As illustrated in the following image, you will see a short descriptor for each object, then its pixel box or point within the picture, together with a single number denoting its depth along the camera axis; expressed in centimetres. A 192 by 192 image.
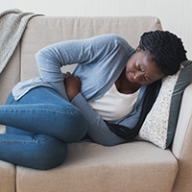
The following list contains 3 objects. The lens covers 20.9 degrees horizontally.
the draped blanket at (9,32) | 293
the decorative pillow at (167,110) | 254
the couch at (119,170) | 231
